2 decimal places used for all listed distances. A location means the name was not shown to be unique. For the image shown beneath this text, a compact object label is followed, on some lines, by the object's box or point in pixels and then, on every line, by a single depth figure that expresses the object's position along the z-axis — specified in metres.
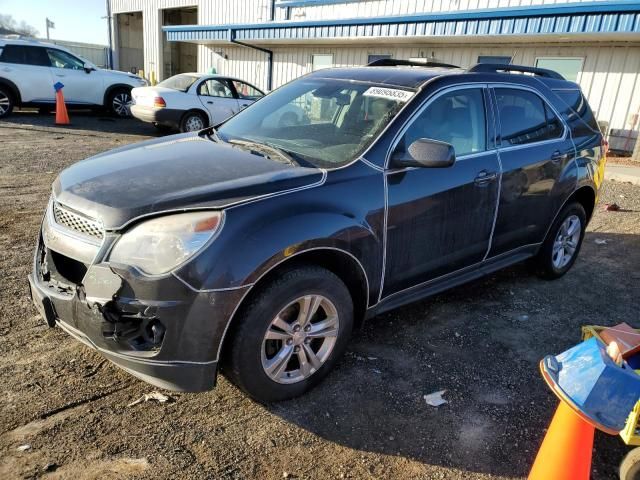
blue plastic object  2.14
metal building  10.73
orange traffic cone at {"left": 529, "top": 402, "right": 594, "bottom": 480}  2.20
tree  76.01
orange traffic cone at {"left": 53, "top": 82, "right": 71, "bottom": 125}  12.96
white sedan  11.27
